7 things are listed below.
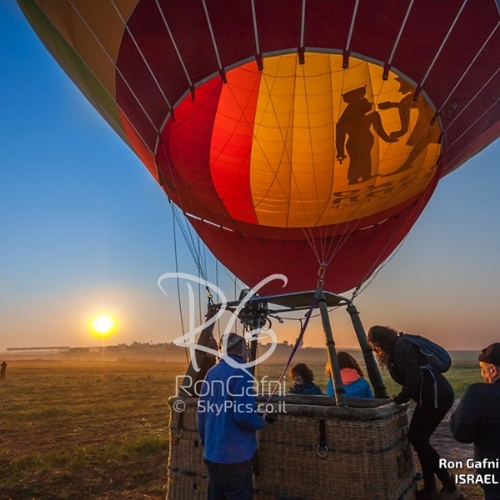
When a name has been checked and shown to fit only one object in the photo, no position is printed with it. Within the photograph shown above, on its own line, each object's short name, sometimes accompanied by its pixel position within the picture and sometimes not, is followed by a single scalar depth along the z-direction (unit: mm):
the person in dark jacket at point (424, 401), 2947
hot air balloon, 4168
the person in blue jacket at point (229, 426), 2576
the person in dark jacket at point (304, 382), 4430
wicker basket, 2379
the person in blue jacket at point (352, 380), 3580
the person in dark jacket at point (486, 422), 2367
